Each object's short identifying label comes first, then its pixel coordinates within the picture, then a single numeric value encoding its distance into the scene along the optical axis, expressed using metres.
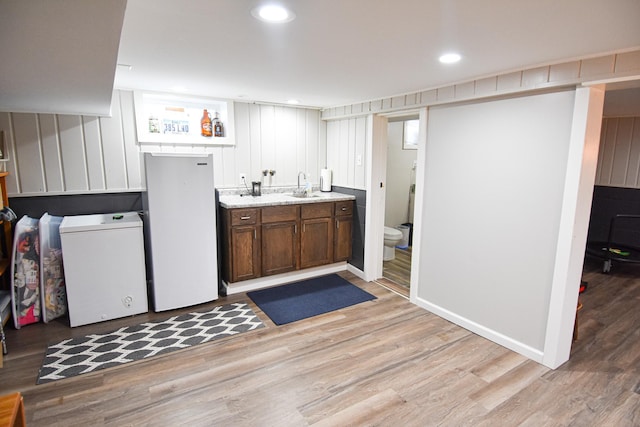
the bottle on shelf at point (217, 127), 3.79
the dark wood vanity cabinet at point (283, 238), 3.47
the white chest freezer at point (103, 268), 2.74
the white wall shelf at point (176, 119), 3.39
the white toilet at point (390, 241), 4.51
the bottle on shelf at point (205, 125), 3.71
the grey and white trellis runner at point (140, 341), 2.31
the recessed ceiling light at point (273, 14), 1.38
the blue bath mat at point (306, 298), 3.16
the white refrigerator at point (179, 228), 2.93
